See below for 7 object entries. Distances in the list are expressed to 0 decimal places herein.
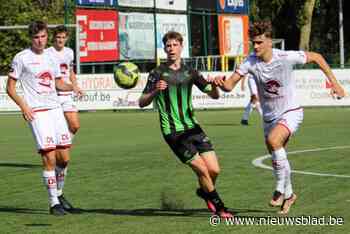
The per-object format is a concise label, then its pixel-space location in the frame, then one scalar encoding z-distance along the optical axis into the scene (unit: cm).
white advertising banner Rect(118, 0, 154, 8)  4697
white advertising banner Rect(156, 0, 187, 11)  5022
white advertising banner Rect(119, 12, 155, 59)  4688
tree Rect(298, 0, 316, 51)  6744
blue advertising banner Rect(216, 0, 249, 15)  5628
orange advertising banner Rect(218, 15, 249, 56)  5616
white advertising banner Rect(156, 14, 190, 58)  4950
